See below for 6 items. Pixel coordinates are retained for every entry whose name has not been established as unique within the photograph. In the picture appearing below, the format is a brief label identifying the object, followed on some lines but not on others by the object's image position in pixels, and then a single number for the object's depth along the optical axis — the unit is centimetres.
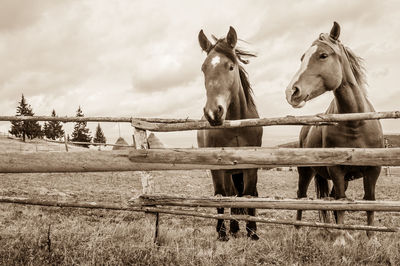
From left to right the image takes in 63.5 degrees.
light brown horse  435
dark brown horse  434
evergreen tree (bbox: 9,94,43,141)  5822
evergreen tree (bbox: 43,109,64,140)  6644
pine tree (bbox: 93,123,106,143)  6869
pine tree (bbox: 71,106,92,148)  6025
